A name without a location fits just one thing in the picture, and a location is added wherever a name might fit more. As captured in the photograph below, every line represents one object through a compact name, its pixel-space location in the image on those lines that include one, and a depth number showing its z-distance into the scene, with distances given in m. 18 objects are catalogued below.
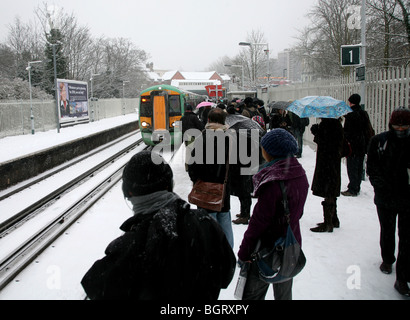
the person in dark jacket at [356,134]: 7.20
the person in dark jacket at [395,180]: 3.76
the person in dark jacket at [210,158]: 4.21
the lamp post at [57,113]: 23.78
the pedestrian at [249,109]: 8.70
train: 16.86
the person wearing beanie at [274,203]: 2.79
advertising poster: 25.77
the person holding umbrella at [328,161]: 5.38
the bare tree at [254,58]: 51.38
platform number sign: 9.28
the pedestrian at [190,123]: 9.99
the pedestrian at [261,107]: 11.22
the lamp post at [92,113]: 35.12
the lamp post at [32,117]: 22.12
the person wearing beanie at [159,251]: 1.75
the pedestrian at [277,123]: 7.79
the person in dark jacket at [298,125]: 11.90
